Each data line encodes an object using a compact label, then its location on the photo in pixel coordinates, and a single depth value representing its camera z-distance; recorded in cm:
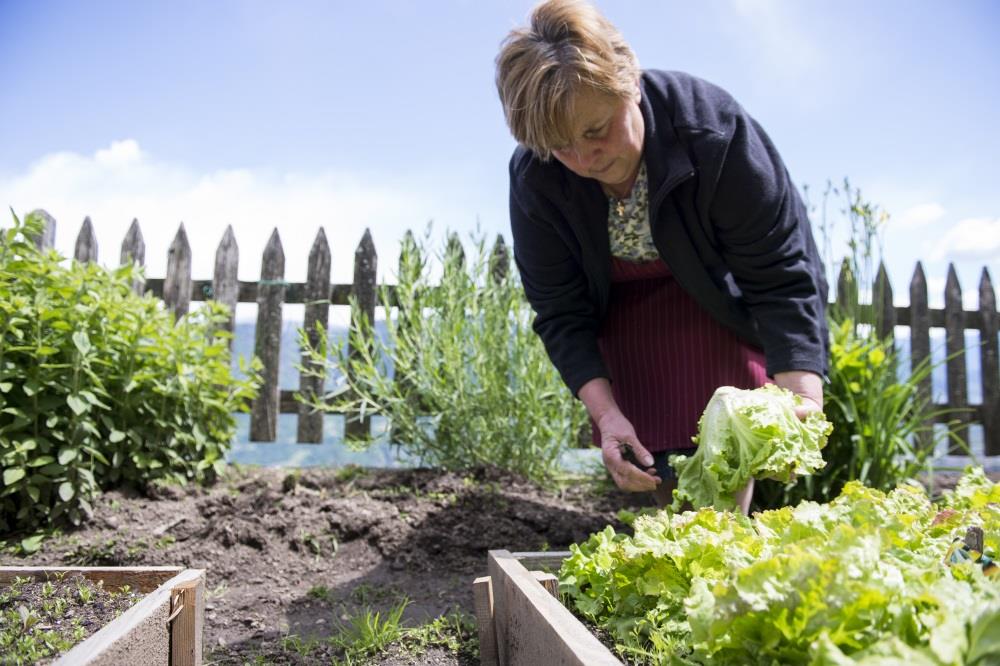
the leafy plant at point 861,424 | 332
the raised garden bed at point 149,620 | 137
